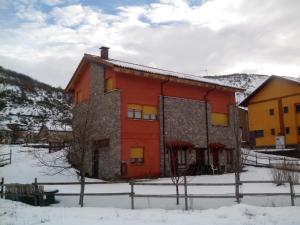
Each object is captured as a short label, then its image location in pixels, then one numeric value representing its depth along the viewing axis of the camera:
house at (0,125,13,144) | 33.71
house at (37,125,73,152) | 15.94
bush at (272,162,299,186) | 13.85
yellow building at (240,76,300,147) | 30.20
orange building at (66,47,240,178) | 17.81
